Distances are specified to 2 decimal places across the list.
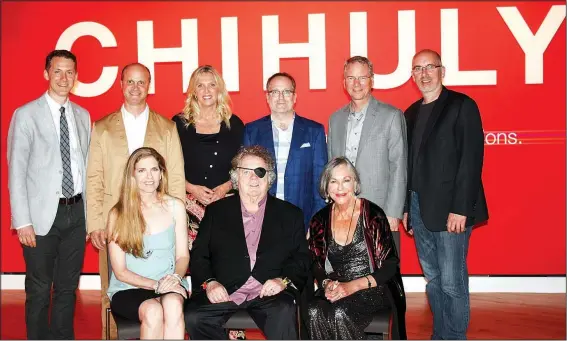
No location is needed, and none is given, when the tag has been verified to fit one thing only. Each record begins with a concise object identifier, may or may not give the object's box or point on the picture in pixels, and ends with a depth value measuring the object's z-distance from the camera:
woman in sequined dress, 3.44
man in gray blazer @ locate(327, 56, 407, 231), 4.08
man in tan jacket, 4.08
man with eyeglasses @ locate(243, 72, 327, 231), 4.18
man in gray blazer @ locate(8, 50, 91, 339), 4.07
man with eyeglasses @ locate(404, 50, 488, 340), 4.00
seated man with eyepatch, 3.40
